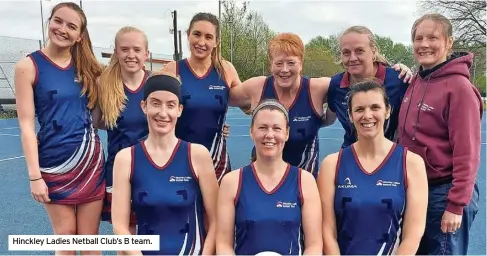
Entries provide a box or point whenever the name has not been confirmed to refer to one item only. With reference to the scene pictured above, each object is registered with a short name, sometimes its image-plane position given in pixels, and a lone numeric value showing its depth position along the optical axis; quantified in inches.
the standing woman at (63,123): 115.2
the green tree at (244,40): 974.4
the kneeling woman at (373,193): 97.9
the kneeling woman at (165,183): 101.9
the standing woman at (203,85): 134.2
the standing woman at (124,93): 124.3
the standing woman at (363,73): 121.4
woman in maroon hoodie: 102.4
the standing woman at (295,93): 125.7
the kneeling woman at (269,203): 96.7
